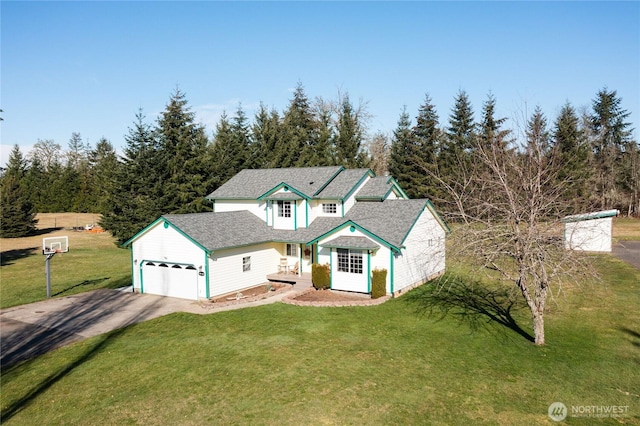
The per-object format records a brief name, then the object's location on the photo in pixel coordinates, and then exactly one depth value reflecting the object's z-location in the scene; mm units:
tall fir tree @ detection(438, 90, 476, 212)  53875
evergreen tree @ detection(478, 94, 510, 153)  51719
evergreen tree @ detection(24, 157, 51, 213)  70562
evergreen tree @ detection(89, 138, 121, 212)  47531
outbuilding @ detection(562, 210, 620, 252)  33844
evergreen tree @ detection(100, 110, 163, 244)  43656
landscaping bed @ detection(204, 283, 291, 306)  21469
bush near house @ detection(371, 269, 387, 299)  21625
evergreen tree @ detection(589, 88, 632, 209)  59219
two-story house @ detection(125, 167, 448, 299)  22484
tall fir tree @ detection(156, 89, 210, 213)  44062
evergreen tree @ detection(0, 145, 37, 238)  49000
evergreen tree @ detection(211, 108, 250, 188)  47719
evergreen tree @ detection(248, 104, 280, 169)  51438
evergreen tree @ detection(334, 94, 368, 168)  53562
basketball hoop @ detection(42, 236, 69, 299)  23484
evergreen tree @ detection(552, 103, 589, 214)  46031
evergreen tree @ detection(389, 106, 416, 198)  53594
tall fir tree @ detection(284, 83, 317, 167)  51906
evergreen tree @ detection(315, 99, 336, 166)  53062
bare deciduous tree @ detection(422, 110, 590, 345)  14070
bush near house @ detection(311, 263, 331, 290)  23266
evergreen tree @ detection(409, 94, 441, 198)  53156
